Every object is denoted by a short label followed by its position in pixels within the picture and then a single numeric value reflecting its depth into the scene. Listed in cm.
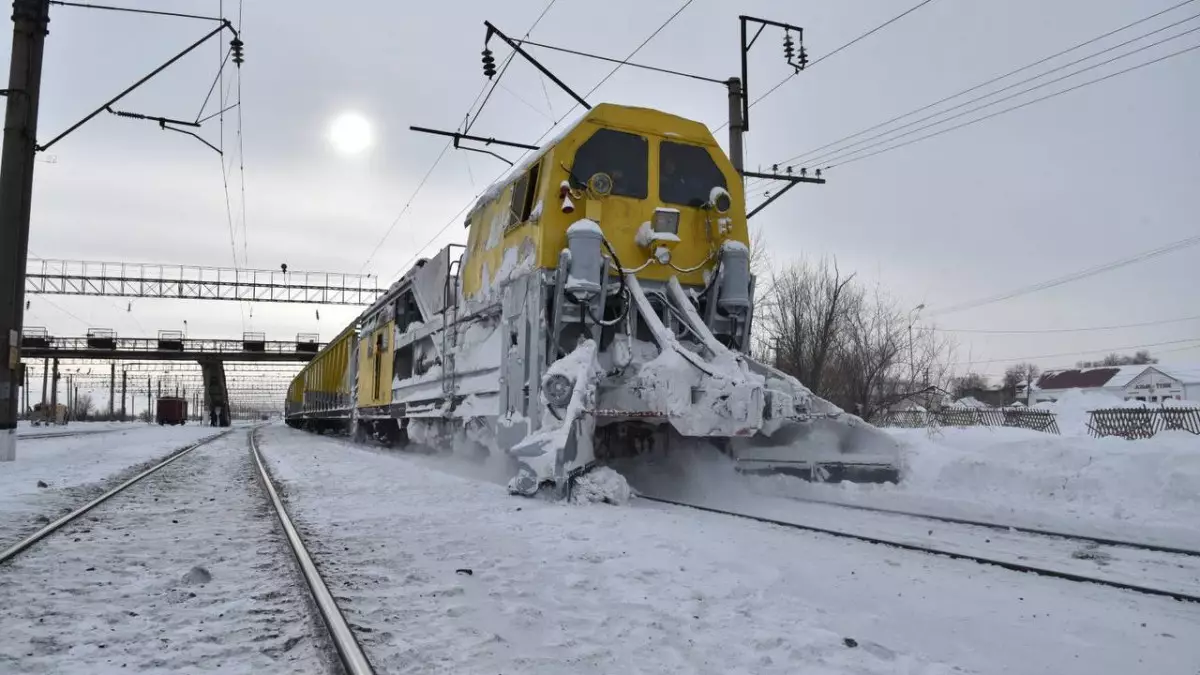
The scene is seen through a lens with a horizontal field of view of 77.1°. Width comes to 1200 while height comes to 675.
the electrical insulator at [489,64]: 1366
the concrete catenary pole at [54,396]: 5417
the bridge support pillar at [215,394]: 5531
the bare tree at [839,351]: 1991
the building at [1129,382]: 6444
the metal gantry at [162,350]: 4950
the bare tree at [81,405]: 8361
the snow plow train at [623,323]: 729
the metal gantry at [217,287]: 3919
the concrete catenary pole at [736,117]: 1496
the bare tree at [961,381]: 2515
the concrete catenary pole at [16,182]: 1262
